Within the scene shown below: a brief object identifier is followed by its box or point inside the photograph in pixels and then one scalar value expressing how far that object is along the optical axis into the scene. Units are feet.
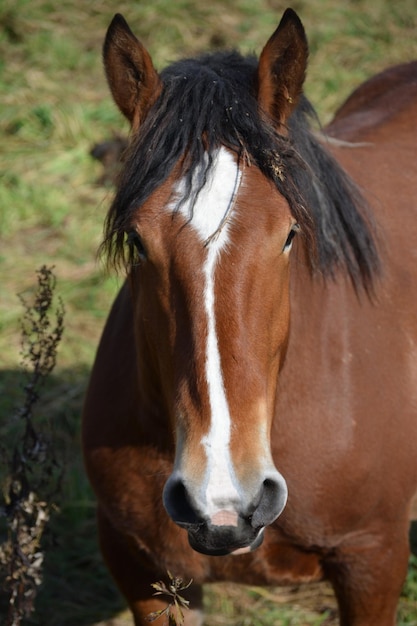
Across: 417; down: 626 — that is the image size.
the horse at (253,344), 17.73
